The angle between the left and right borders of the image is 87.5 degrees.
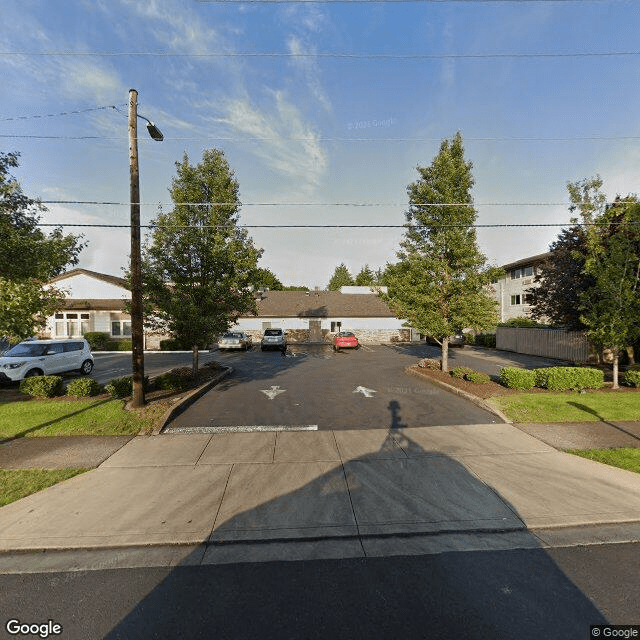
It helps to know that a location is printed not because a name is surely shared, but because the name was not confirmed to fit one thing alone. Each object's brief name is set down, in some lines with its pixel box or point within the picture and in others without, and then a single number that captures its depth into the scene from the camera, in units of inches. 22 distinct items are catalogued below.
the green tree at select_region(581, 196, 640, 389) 458.0
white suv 515.2
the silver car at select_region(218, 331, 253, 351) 1087.6
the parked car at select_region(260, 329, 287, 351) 1094.4
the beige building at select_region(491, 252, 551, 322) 1274.6
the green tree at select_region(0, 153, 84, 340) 258.1
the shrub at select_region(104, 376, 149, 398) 411.8
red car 1101.1
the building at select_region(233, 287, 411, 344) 1428.4
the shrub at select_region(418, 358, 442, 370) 632.4
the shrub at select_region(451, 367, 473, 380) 518.6
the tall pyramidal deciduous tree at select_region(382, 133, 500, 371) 542.3
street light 366.6
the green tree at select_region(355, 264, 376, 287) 3073.6
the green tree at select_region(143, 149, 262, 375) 484.1
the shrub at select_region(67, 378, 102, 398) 409.1
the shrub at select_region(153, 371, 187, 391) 449.4
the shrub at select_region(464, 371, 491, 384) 485.1
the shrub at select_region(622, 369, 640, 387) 462.9
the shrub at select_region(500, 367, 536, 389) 452.1
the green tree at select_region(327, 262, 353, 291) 3378.0
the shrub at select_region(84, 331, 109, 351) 1076.2
